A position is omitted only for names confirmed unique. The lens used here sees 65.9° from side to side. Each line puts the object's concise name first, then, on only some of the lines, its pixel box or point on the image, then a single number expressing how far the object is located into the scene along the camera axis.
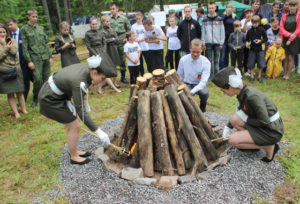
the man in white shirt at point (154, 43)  6.66
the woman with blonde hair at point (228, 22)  7.04
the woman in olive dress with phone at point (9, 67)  4.88
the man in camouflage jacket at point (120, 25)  7.11
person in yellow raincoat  6.82
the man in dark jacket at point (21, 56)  5.45
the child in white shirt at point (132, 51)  6.39
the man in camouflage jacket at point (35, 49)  5.38
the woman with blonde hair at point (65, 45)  5.88
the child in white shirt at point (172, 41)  7.09
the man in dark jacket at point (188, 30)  6.54
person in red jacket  6.29
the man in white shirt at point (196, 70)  4.21
